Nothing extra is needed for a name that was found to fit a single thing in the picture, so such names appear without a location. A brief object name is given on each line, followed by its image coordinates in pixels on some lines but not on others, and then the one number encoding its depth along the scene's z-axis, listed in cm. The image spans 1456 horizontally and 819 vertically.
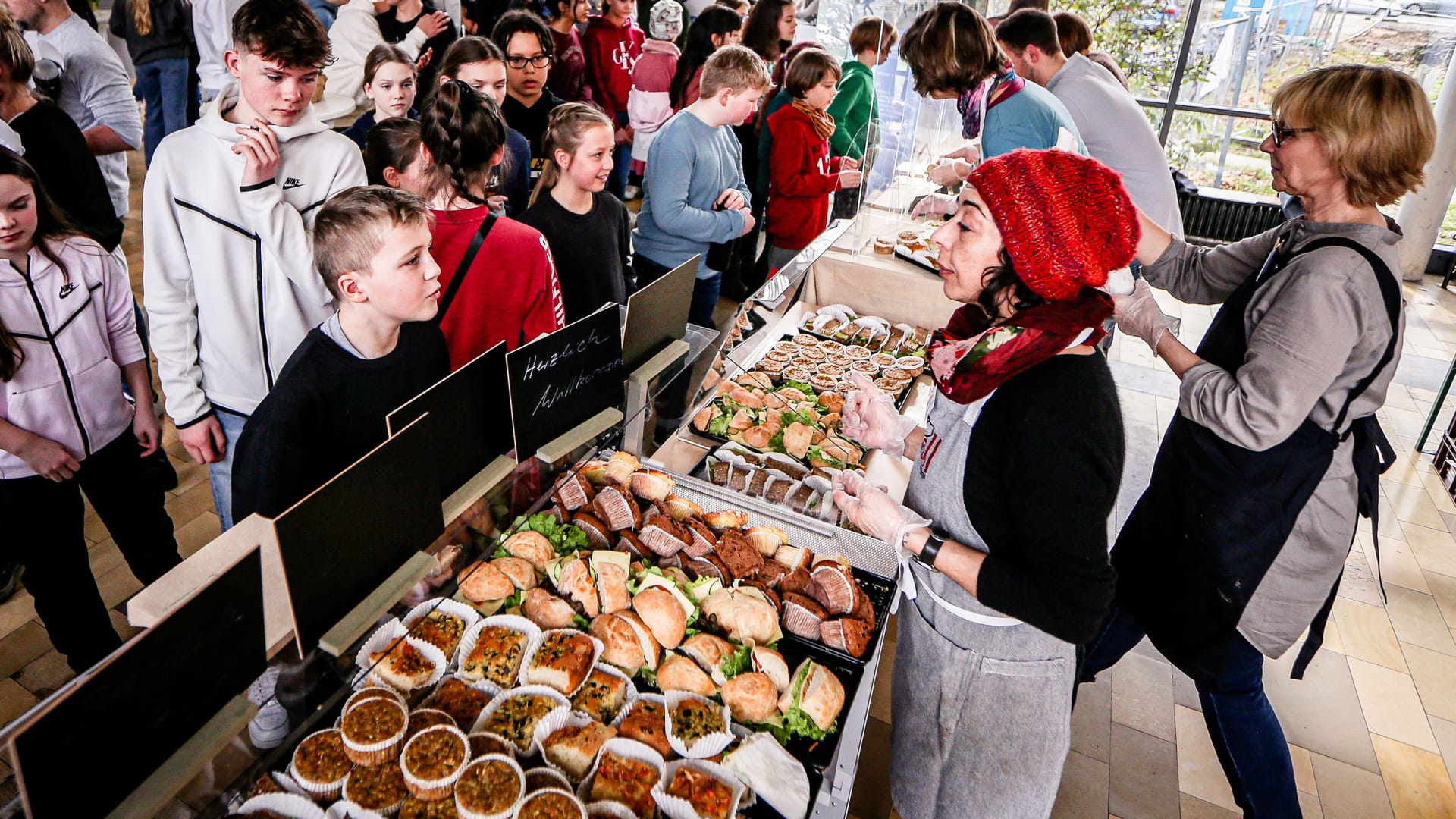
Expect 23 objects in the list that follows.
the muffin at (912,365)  325
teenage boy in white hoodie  205
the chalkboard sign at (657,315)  198
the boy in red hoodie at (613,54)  584
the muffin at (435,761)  126
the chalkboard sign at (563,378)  154
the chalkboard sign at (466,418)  138
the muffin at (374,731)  128
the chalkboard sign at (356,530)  114
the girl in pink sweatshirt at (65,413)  209
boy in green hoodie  522
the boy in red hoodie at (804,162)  435
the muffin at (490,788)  125
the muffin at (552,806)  126
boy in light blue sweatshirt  338
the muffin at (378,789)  125
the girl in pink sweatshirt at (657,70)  560
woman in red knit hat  138
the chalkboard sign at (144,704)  86
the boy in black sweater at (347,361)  168
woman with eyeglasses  182
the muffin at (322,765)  124
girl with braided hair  223
